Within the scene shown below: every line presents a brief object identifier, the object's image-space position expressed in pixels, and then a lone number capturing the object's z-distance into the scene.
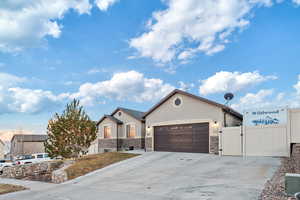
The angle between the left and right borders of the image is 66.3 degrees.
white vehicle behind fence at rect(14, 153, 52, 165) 24.48
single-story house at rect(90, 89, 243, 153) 18.62
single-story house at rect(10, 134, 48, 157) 46.53
